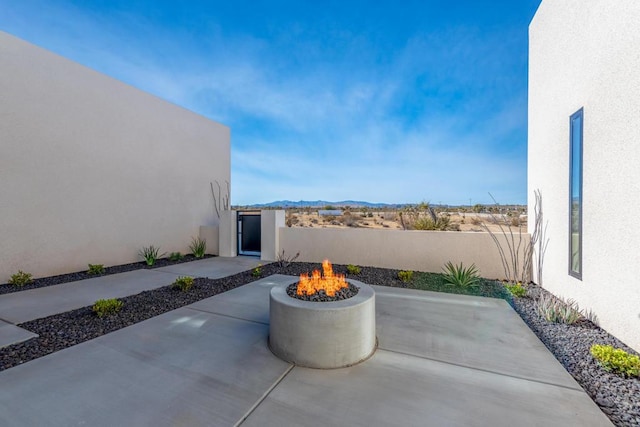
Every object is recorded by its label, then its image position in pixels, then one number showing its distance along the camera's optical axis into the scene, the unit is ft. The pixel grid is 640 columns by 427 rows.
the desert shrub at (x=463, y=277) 18.49
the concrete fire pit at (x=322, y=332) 8.83
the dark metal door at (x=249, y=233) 30.32
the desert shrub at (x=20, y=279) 18.45
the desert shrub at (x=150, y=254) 25.63
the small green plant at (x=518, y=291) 16.81
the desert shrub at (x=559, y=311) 12.53
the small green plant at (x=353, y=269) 22.35
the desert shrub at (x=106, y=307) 13.15
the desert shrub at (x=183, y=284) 17.36
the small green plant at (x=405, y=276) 20.04
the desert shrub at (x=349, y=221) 66.08
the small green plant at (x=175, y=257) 27.86
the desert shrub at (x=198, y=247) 30.53
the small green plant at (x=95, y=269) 21.99
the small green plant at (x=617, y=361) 8.36
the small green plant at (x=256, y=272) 21.44
